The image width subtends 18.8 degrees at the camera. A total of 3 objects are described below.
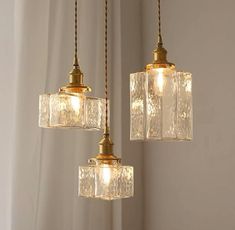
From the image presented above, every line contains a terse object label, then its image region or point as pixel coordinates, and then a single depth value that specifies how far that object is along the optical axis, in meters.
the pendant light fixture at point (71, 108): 1.54
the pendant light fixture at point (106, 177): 1.52
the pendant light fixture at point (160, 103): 1.42
